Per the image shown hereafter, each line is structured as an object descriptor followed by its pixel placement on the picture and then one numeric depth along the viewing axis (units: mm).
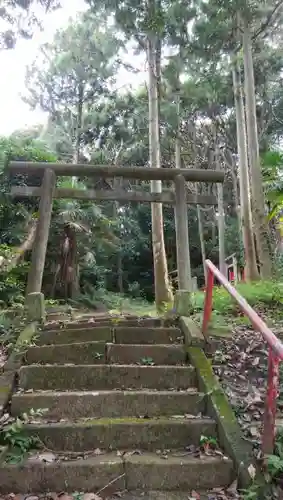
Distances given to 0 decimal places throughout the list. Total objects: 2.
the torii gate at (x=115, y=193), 6255
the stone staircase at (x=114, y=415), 2895
